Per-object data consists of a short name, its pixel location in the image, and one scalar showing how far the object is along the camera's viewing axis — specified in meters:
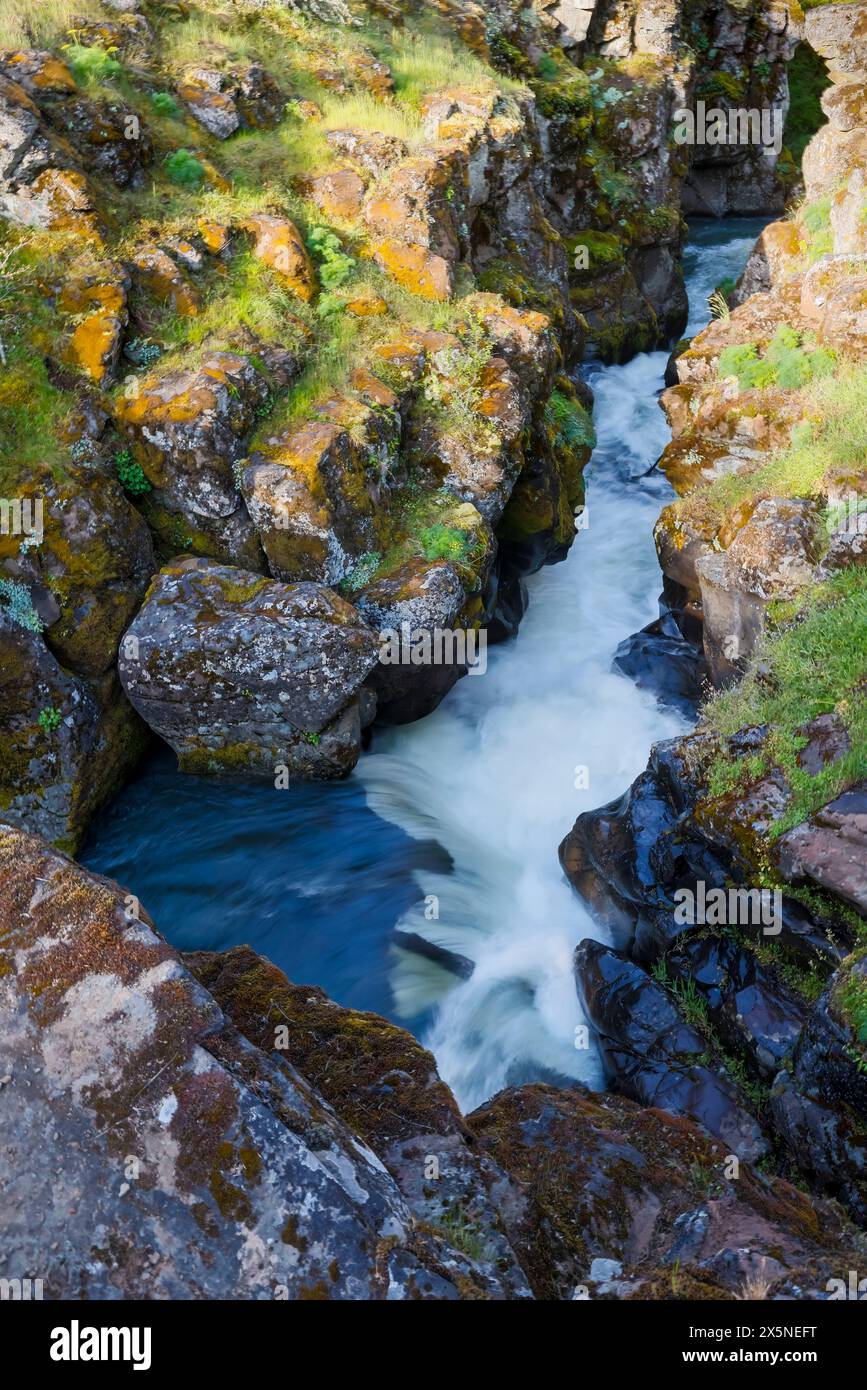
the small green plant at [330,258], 13.45
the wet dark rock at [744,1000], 7.33
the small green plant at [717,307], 14.76
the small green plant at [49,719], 10.26
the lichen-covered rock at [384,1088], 4.55
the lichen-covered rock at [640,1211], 4.25
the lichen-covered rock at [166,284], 12.38
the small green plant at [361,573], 11.32
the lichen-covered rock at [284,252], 13.24
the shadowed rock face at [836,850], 6.61
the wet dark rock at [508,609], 13.53
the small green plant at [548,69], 19.80
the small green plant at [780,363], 12.55
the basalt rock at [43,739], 10.15
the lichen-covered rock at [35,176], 12.00
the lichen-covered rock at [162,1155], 3.83
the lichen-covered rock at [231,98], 14.93
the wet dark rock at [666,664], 12.26
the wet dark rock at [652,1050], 7.16
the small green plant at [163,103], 14.46
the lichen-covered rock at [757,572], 10.03
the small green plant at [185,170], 13.84
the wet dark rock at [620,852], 9.05
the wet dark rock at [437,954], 9.38
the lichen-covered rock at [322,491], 11.07
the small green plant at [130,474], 11.24
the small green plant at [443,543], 11.61
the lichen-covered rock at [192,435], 11.16
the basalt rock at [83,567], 10.44
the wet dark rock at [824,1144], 5.98
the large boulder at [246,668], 10.20
